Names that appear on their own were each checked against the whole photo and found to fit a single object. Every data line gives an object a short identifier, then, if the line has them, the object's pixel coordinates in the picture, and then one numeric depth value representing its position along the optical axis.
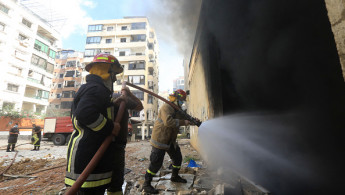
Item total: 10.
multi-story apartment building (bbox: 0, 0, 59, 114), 20.84
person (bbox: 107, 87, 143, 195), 1.78
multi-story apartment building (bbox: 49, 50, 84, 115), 34.16
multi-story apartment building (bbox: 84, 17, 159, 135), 27.40
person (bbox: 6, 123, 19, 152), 8.62
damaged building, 1.67
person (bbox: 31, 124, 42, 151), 9.34
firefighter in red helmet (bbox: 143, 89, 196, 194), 2.92
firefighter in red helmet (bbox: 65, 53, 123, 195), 1.40
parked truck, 12.76
